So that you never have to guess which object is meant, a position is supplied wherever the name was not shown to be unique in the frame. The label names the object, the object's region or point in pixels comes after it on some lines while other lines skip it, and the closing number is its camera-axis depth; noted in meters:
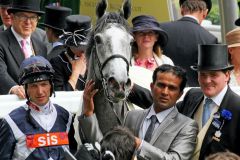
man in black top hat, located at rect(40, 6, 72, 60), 14.99
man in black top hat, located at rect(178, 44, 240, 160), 9.71
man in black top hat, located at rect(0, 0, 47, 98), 12.93
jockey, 9.83
